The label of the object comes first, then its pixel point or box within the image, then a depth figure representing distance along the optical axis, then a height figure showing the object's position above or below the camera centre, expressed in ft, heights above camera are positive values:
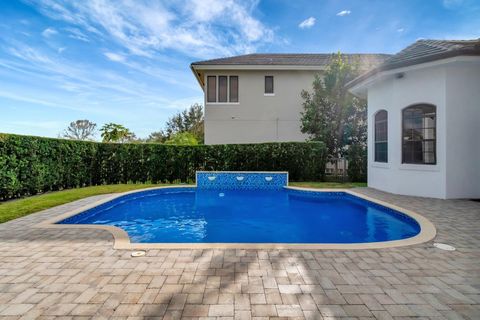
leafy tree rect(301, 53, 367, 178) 48.26 +9.57
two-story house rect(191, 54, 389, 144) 56.90 +13.52
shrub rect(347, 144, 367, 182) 44.39 -0.67
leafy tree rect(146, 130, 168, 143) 141.24 +14.15
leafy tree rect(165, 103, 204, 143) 131.95 +22.14
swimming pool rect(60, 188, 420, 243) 19.74 -6.20
